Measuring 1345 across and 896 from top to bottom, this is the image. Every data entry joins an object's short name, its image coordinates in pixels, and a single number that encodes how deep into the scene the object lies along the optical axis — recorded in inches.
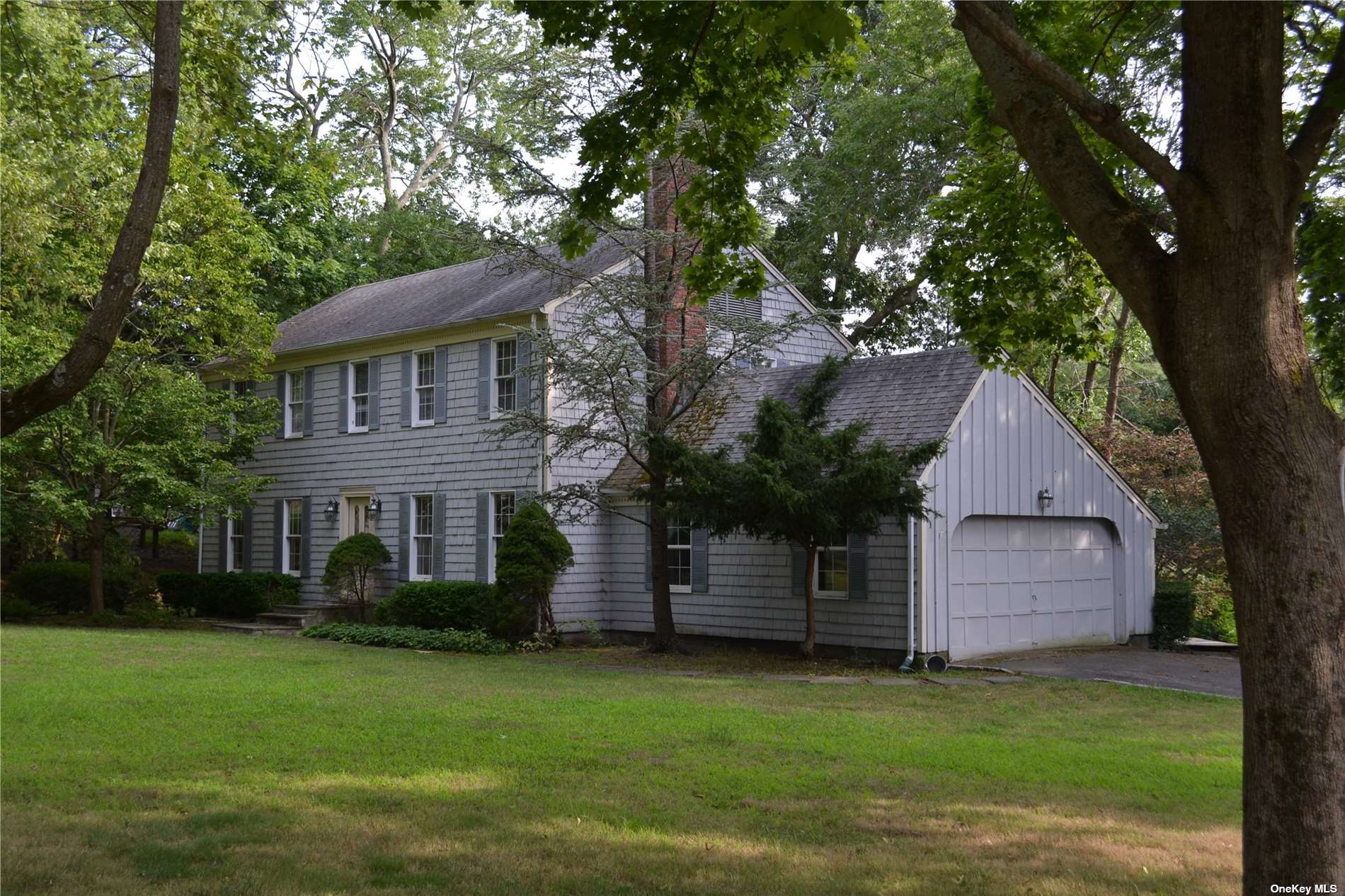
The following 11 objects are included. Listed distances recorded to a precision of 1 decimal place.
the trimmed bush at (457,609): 760.3
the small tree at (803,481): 595.2
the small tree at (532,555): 747.4
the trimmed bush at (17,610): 976.3
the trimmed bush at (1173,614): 790.5
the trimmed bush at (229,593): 974.4
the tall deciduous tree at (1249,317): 179.0
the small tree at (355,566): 888.9
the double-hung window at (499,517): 844.6
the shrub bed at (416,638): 749.9
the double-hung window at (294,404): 1025.5
